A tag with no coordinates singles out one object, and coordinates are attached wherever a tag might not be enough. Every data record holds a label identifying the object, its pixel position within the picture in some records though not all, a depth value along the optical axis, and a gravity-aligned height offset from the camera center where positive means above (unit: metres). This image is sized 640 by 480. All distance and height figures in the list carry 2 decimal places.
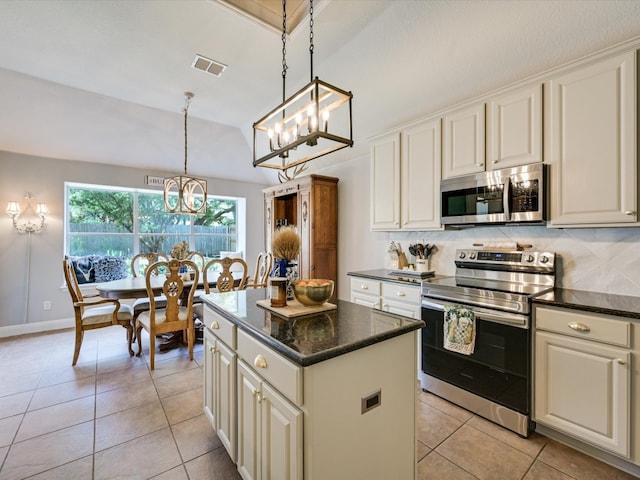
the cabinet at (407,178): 2.89 +0.65
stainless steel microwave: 2.16 +0.35
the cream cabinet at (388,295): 2.71 -0.60
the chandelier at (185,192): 3.61 +0.60
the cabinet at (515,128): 2.17 +0.88
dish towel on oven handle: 2.21 -0.72
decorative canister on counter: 1.67 -0.31
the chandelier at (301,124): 1.47 +0.67
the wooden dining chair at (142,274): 3.47 -0.62
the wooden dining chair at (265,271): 3.92 -0.44
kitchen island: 1.09 -0.67
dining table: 3.09 -0.56
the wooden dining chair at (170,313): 3.03 -0.84
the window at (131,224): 4.70 +0.27
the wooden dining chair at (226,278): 3.47 -0.50
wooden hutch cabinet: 4.31 +0.22
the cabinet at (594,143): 1.80 +0.64
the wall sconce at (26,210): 3.98 +0.34
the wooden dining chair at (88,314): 3.04 -0.84
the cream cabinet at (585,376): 1.65 -0.86
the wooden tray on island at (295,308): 1.55 -0.40
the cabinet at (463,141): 2.50 +0.88
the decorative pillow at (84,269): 4.60 -0.49
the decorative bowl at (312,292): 1.59 -0.30
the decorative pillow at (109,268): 4.79 -0.51
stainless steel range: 2.00 -0.72
